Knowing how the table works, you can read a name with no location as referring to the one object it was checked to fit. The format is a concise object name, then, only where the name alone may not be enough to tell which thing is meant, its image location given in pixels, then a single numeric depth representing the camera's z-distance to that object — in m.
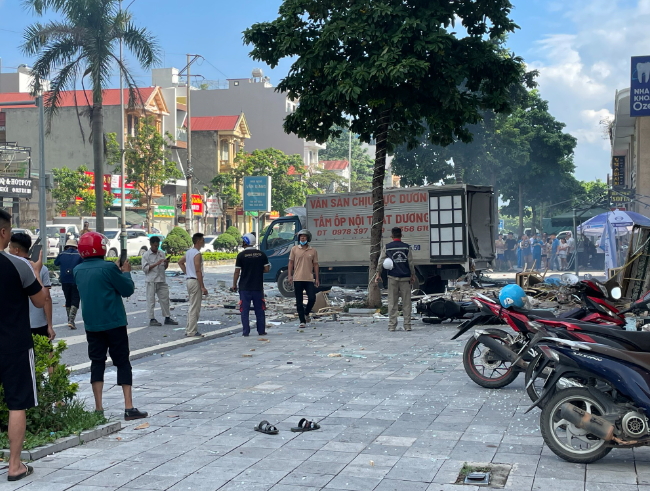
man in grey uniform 13.07
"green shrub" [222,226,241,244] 49.01
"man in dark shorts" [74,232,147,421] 6.59
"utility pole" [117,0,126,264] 34.69
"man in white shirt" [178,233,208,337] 12.59
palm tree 27.11
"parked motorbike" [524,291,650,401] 5.50
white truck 19.30
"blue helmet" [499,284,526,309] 7.29
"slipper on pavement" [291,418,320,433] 6.18
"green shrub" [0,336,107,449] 5.81
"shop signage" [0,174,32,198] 36.56
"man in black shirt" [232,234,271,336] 12.77
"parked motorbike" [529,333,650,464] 5.07
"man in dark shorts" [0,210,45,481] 4.98
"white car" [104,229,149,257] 37.16
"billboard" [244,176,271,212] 43.81
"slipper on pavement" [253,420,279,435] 6.07
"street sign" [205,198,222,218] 61.06
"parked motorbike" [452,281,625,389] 6.61
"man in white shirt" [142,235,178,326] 13.94
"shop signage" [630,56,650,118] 21.81
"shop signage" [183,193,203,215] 58.95
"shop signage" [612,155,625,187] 37.06
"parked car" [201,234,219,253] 46.81
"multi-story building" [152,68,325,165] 88.12
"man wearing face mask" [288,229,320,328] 14.02
